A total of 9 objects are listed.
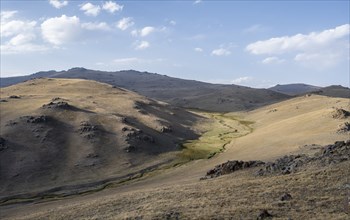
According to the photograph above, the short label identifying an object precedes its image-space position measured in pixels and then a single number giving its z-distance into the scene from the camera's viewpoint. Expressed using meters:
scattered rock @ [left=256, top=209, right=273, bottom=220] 33.25
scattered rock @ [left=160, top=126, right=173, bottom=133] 112.09
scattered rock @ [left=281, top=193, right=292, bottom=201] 37.53
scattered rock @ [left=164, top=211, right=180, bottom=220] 35.97
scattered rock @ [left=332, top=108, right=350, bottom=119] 104.65
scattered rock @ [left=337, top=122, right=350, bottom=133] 90.12
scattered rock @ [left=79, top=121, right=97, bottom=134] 99.56
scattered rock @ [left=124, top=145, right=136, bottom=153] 91.64
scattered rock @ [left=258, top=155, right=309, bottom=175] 49.15
